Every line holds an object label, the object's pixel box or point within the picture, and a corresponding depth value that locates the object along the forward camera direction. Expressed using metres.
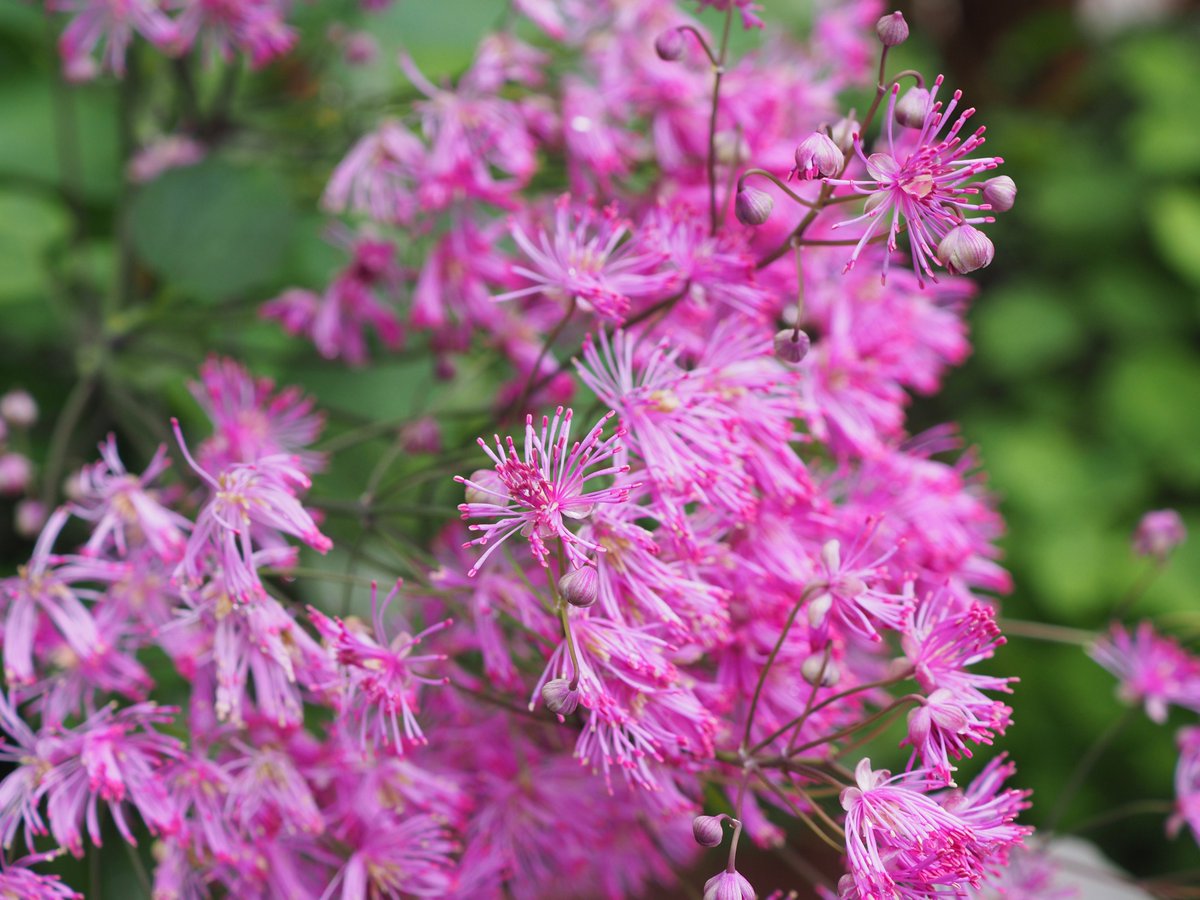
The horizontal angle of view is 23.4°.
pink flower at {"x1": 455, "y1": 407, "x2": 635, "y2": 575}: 0.31
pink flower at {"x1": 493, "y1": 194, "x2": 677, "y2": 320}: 0.33
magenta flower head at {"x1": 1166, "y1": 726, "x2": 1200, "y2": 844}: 0.35
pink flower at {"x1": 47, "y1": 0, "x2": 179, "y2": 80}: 0.37
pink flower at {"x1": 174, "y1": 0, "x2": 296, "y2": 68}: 0.37
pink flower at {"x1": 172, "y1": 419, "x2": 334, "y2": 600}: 0.32
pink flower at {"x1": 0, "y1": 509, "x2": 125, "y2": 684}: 0.33
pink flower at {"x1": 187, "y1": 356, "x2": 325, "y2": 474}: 0.35
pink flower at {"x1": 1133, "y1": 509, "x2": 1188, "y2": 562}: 0.38
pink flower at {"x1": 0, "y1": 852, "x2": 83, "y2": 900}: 0.32
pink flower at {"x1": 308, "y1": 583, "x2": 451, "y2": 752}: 0.32
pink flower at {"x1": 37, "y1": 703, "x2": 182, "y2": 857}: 0.32
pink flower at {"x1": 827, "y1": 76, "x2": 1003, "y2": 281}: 0.30
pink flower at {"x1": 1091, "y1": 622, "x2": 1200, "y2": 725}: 0.37
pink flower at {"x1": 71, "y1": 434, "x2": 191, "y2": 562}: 0.33
